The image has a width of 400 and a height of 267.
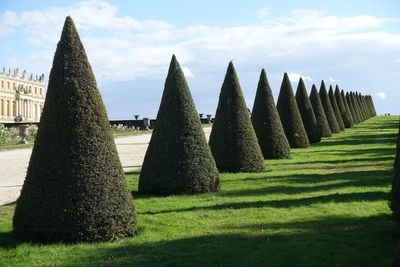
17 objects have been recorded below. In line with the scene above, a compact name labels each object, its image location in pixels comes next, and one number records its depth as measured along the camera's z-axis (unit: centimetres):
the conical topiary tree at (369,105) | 7785
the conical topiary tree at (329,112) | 3531
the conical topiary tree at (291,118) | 2330
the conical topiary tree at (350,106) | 5200
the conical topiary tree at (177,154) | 1166
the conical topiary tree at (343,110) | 4328
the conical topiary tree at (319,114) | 3108
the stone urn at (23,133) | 3372
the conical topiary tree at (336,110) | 3945
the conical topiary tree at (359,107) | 5926
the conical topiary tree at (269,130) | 1898
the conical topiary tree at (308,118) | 2742
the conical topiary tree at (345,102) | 4704
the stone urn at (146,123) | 5582
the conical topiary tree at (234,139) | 1526
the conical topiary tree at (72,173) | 750
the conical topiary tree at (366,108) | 6950
